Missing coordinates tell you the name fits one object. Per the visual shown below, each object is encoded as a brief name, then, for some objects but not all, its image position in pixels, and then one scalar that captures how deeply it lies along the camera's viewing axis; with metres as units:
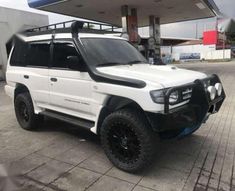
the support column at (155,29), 16.21
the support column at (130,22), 12.81
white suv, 2.51
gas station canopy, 11.73
